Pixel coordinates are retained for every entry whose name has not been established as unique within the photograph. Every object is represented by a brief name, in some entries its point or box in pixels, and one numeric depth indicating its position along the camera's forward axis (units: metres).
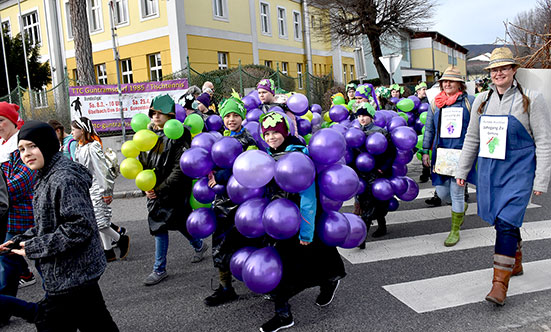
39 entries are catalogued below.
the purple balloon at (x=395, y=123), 5.68
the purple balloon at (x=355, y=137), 5.29
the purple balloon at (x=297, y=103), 5.68
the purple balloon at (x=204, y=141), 4.03
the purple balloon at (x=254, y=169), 3.11
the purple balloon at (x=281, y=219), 3.04
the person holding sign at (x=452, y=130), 5.23
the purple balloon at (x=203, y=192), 4.05
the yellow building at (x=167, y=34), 21.22
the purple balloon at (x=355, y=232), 3.55
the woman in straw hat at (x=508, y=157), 3.68
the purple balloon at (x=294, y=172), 3.01
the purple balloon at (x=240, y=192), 3.43
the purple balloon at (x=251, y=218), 3.22
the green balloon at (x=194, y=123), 4.71
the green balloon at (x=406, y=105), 8.23
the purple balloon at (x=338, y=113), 6.52
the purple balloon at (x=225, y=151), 3.64
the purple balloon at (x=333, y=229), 3.29
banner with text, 12.20
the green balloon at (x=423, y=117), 7.98
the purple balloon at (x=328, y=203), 3.36
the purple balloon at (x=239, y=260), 3.49
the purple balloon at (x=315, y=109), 7.59
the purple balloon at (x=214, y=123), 5.19
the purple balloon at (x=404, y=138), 5.34
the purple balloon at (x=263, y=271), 3.19
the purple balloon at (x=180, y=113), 4.98
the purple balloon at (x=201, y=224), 3.93
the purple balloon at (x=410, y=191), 5.71
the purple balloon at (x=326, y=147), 3.23
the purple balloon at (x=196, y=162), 3.90
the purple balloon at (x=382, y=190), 5.36
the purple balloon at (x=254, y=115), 5.43
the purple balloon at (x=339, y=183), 3.19
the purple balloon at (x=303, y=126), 6.02
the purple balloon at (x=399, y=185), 5.56
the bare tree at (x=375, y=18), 21.45
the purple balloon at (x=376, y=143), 5.21
